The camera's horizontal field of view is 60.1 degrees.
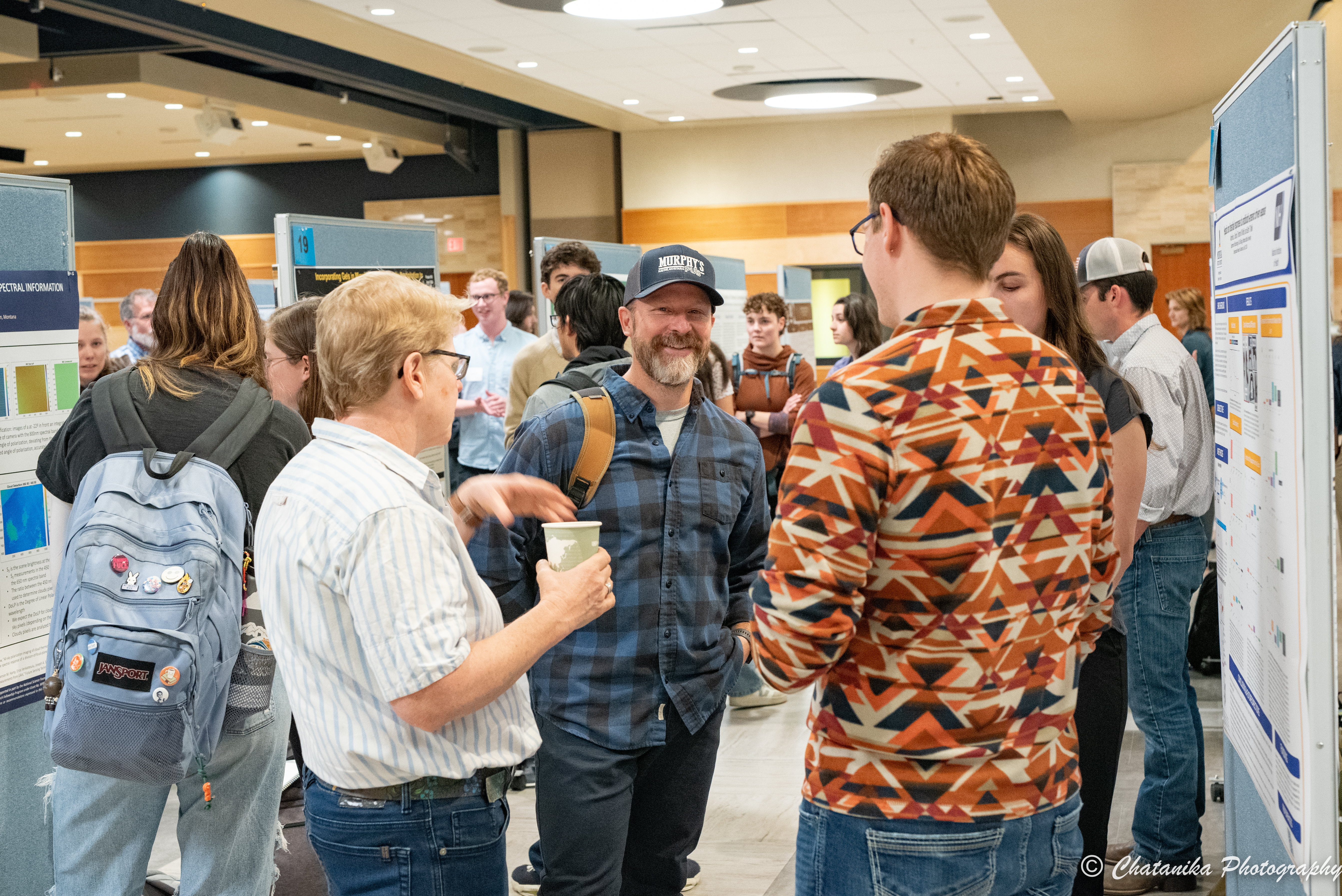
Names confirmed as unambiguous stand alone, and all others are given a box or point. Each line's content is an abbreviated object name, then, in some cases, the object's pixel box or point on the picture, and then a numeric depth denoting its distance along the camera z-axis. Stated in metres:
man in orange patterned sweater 1.34
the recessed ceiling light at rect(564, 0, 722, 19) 7.92
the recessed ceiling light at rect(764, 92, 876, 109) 11.45
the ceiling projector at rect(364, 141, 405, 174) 12.91
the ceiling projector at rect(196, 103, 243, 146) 10.30
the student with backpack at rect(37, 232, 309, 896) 2.09
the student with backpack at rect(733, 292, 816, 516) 6.38
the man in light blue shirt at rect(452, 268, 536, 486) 6.18
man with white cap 3.12
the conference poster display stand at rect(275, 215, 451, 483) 4.09
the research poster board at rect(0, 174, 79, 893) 2.72
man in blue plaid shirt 2.19
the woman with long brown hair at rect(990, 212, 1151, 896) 2.43
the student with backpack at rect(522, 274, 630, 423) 3.21
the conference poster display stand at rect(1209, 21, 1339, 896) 1.58
